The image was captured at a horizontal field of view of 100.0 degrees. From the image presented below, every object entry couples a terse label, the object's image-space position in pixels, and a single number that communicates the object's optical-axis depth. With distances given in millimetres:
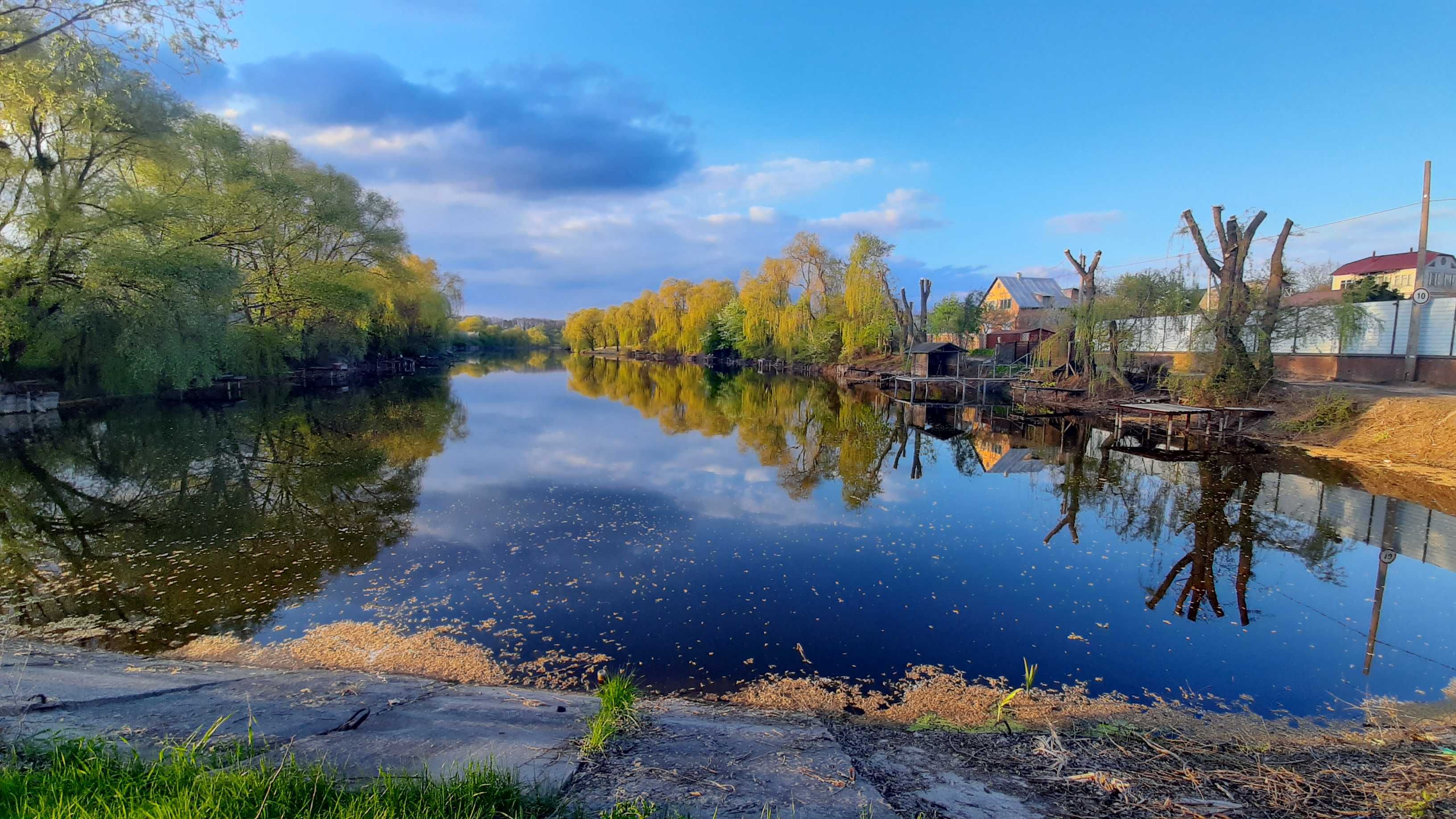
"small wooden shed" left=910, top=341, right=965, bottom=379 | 32688
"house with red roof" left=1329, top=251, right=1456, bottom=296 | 36625
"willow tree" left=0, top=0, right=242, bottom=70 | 7387
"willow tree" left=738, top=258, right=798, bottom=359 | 47719
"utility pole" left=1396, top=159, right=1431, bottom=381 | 15438
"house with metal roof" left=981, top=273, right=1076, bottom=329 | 51219
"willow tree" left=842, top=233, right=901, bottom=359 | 41125
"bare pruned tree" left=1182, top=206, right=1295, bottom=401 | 17656
